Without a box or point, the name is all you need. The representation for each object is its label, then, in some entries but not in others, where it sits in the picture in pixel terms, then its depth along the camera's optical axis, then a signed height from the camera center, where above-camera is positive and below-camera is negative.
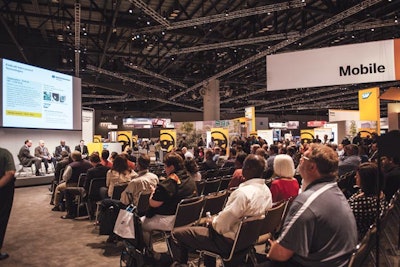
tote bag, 3.58 -0.87
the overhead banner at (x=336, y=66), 7.15 +1.51
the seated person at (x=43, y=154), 12.02 -0.44
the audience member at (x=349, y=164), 6.23 -0.48
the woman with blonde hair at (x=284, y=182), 3.79 -0.48
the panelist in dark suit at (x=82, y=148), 13.66 -0.30
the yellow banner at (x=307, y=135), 20.78 +0.11
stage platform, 10.72 -1.21
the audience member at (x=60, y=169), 7.57 -0.61
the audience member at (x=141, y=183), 4.39 -0.54
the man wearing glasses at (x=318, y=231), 1.78 -0.47
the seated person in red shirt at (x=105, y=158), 6.94 -0.35
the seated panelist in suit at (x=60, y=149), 12.83 -0.31
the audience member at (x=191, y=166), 5.29 -0.40
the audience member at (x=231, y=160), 7.28 -0.46
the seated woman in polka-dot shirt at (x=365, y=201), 2.82 -0.51
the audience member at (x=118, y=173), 5.34 -0.50
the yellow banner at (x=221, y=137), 16.65 +0.06
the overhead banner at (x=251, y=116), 18.97 +1.16
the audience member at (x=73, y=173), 6.58 -0.59
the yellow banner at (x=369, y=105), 12.92 +1.15
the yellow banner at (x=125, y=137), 20.93 +0.15
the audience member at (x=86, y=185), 5.90 -0.75
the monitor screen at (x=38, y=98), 9.51 +1.27
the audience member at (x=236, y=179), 4.62 -0.53
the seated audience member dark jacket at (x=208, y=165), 7.63 -0.57
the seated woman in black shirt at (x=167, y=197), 3.50 -0.58
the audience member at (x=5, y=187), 3.92 -0.51
